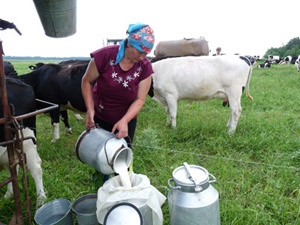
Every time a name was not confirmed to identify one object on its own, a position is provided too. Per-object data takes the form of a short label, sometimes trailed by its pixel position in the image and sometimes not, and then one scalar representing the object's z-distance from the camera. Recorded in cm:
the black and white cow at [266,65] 2380
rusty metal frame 157
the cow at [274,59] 3379
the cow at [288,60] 2848
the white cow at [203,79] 489
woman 194
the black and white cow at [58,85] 450
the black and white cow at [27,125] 225
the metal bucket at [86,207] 199
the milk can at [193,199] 175
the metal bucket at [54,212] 205
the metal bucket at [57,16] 182
